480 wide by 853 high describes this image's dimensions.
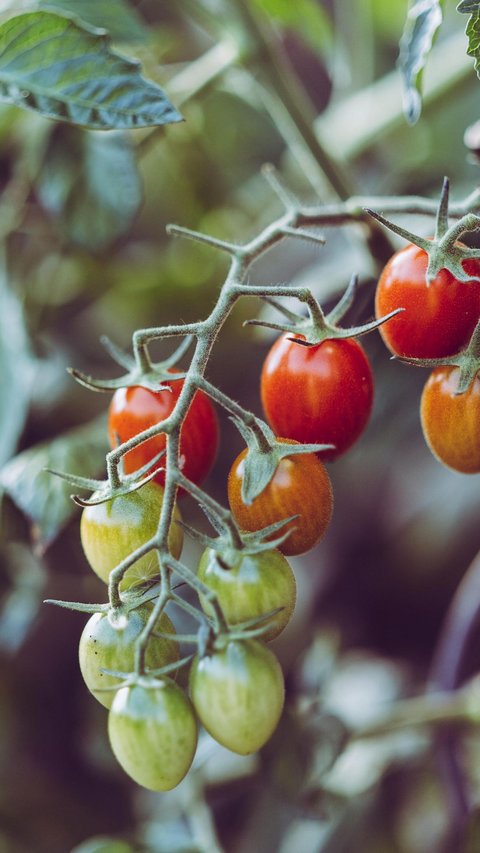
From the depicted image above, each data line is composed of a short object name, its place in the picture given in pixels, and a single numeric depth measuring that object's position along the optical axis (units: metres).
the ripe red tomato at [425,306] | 0.44
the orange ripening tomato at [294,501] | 0.43
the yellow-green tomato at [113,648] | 0.42
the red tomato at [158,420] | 0.46
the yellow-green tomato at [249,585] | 0.41
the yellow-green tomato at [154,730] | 0.41
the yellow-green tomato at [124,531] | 0.43
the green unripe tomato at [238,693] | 0.41
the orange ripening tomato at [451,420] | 0.44
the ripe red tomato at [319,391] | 0.45
